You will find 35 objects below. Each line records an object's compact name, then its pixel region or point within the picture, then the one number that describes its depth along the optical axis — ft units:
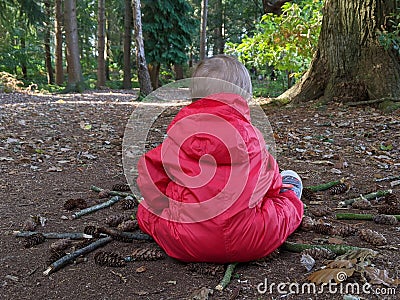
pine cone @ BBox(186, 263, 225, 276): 6.48
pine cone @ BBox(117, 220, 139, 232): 8.25
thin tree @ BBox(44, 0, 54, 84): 64.24
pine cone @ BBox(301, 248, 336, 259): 6.70
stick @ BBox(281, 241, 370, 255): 6.74
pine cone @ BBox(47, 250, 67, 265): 6.95
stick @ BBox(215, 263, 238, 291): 6.01
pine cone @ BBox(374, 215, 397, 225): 8.15
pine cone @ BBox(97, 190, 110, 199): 10.67
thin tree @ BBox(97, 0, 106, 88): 55.93
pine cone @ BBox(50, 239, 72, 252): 7.36
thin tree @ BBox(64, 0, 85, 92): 43.27
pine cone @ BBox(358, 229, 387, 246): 7.20
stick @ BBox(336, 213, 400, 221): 8.48
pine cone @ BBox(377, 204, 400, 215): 8.60
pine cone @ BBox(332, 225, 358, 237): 7.69
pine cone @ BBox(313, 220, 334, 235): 7.88
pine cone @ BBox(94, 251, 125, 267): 6.80
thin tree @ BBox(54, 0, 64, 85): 58.88
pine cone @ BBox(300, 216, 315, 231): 8.07
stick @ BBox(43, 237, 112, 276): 6.70
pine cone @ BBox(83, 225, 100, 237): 8.02
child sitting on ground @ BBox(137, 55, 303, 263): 6.24
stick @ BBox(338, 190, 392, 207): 9.61
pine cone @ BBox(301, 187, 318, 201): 10.19
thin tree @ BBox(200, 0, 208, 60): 55.93
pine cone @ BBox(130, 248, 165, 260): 7.05
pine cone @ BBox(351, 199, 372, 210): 9.19
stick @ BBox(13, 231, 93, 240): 7.94
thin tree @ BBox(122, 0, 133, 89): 54.10
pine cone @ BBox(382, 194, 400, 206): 9.22
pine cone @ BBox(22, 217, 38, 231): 8.50
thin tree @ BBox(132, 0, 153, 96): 32.73
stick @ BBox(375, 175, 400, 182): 11.39
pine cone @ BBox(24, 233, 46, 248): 7.72
